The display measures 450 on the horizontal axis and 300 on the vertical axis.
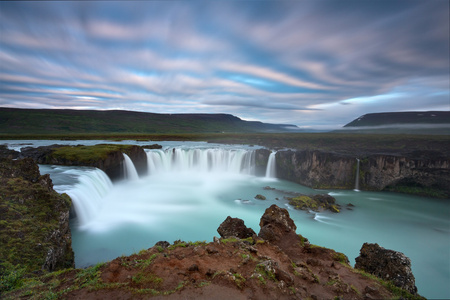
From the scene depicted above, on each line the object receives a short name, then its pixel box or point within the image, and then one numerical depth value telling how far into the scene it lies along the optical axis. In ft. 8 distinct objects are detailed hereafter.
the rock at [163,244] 40.74
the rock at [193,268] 26.76
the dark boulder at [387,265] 28.86
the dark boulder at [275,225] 39.52
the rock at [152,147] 188.81
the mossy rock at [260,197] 105.09
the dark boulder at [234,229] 41.81
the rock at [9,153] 106.81
